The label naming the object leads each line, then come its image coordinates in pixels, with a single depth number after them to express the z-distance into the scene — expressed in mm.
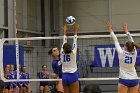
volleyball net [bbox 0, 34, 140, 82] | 21164
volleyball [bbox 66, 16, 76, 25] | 11947
